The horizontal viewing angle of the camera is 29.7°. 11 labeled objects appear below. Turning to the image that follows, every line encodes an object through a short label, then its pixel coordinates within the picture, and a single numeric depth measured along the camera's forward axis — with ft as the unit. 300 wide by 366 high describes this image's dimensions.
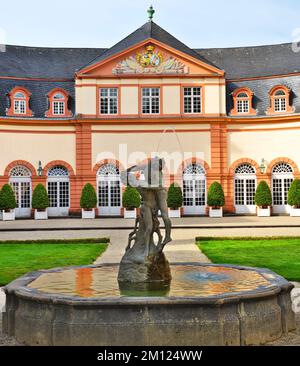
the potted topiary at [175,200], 111.96
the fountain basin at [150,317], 23.29
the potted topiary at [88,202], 111.96
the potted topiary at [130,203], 112.06
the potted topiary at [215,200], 111.96
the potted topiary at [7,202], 108.06
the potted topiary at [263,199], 111.34
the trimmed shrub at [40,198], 111.14
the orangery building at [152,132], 114.62
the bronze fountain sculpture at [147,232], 30.27
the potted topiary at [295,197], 109.70
